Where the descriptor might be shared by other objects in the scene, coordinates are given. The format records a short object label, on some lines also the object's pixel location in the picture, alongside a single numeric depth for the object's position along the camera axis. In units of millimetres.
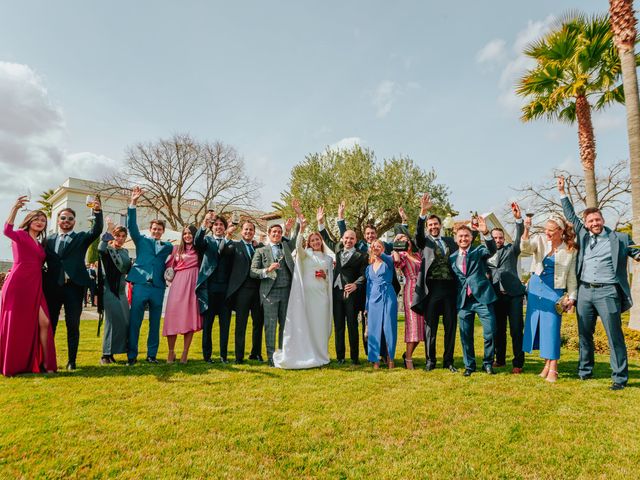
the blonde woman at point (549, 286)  5234
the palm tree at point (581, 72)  12023
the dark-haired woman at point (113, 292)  6027
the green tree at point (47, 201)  49750
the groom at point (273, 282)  6133
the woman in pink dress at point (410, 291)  5980
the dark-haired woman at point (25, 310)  5016
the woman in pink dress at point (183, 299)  6117
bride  6023
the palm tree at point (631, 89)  8898
